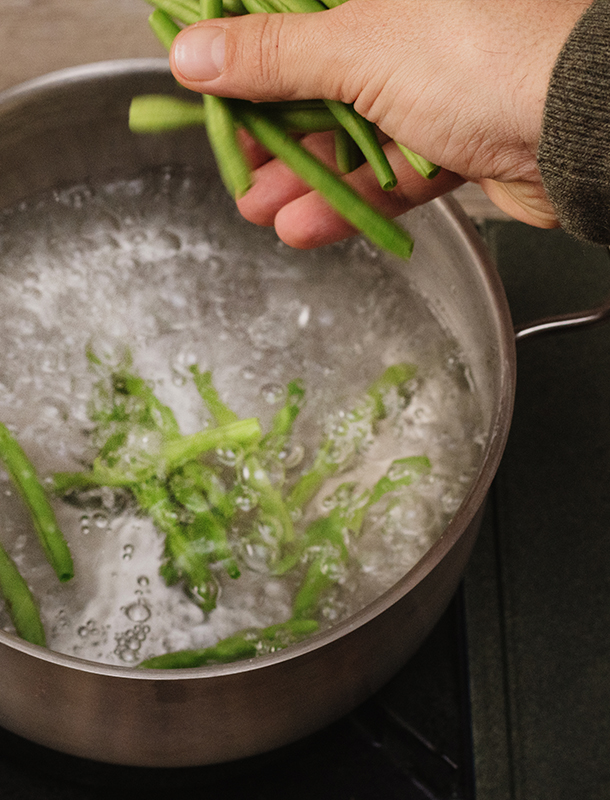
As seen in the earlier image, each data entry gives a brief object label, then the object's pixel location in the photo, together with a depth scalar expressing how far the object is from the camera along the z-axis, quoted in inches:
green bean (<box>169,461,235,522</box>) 24.1
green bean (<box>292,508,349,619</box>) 23.1
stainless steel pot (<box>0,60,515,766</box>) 16.9
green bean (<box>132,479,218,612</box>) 23.1
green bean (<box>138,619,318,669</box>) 21.2
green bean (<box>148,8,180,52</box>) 21.3
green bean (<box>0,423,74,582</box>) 22.7
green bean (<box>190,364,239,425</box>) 26.2
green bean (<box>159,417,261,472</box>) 24.7
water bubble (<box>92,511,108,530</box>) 24.5
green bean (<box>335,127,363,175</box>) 21.6
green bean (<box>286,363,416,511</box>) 25.4
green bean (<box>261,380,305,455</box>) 26.2
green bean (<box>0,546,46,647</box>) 21.7
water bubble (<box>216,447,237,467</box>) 25.5
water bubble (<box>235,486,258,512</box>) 24.8
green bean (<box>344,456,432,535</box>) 25.0
